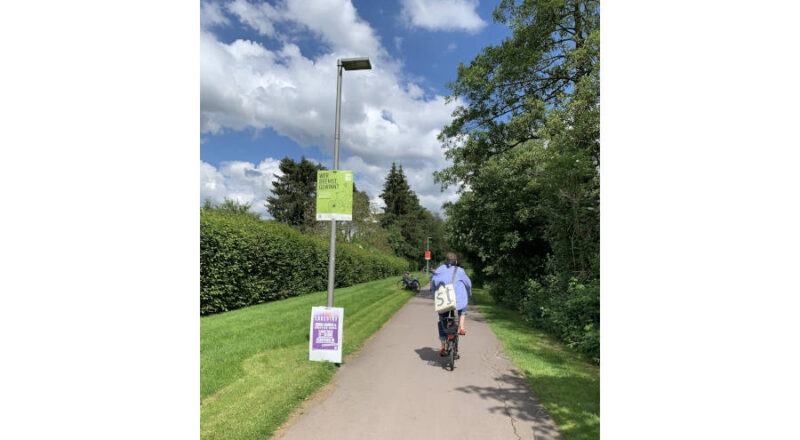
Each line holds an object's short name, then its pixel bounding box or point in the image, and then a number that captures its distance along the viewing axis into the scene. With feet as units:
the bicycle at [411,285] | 76.69
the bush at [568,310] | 23.61
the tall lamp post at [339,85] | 21.27
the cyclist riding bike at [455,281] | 21.63
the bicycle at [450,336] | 19.99
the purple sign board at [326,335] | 19.95
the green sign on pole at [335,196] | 20.65
